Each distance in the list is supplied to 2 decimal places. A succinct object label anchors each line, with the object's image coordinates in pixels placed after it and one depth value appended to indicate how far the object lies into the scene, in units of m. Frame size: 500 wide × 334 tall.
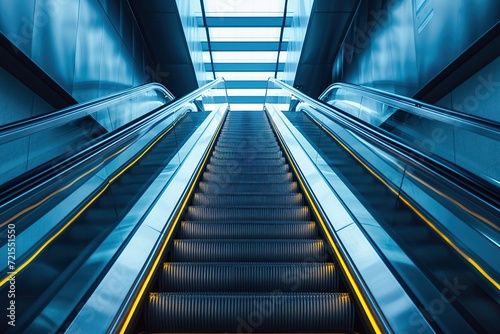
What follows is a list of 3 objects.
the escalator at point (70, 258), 1.71
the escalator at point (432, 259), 1.71
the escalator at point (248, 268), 2.40
